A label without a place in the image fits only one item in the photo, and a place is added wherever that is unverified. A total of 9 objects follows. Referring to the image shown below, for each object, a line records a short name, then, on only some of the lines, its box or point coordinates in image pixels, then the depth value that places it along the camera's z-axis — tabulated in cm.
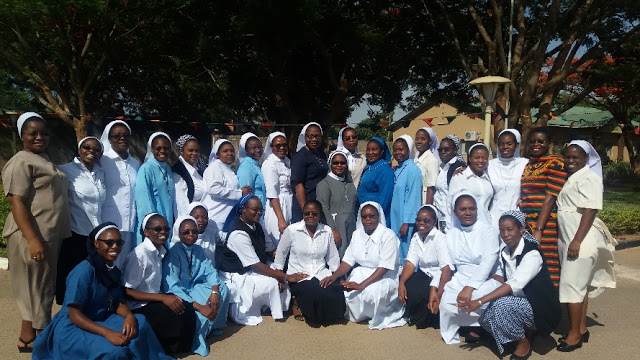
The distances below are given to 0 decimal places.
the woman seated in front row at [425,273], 459
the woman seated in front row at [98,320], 336
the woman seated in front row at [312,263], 466
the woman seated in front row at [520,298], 392
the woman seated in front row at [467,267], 425
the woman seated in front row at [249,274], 478
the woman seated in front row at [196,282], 421
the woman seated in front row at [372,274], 469
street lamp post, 866
